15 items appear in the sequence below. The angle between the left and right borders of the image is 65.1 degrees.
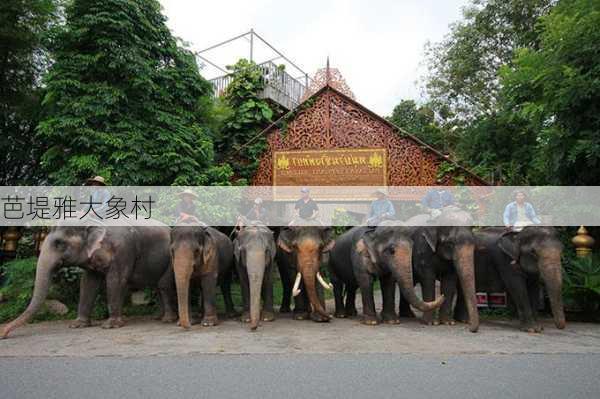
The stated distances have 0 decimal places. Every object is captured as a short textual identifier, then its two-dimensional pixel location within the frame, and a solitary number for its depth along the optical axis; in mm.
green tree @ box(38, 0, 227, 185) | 9844
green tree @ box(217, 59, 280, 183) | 12773
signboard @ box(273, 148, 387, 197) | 12352
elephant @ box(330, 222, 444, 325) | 7314
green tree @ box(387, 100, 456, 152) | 24609
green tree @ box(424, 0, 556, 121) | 19484
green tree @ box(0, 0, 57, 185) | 12062
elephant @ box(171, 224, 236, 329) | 7156
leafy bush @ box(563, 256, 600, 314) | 7924
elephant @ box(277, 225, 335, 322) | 7785
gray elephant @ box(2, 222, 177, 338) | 7188
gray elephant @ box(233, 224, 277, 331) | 7070
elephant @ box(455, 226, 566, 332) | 7090
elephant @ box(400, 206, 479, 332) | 7344
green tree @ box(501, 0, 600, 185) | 8547
